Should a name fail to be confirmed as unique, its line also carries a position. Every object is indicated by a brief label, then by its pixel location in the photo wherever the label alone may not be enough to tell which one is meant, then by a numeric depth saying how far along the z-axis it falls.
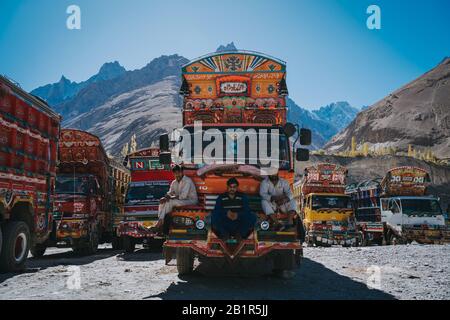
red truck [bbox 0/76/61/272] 8.19
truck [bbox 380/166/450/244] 17.64
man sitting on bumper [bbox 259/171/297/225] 7.10
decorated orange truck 6.92
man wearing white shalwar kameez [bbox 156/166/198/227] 7.35
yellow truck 18.25
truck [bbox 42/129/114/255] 13.20
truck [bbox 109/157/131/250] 16.72
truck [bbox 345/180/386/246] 19.78
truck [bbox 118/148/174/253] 13.93
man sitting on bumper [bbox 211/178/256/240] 6.70
